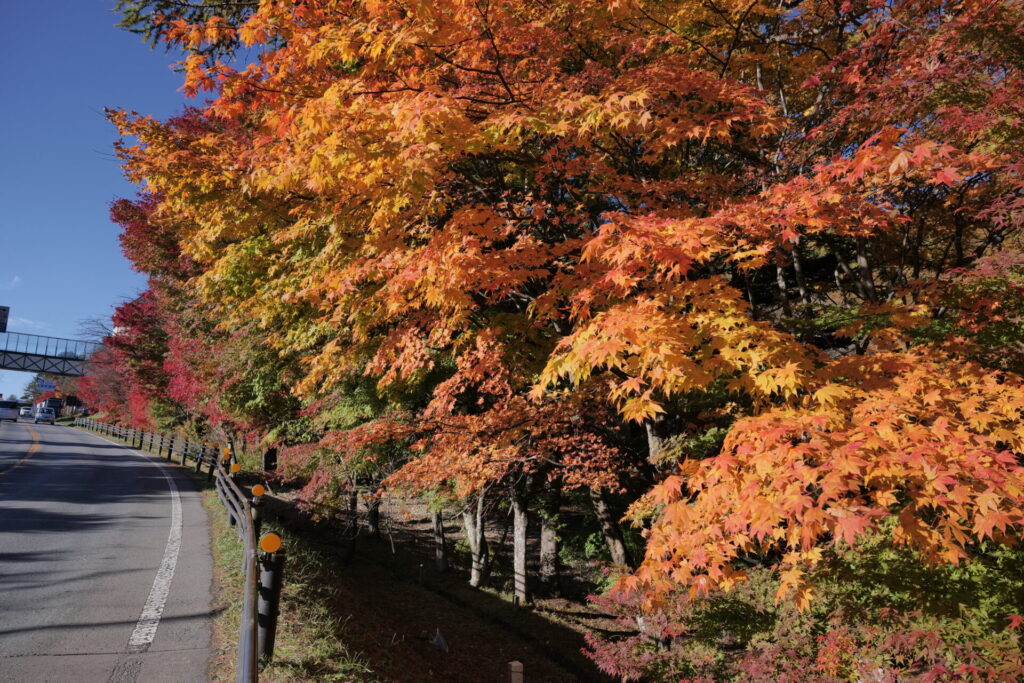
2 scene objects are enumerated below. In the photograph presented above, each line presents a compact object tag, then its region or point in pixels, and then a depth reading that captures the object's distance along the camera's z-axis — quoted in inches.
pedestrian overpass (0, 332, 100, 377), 2394.2
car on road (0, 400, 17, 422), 1813.4
